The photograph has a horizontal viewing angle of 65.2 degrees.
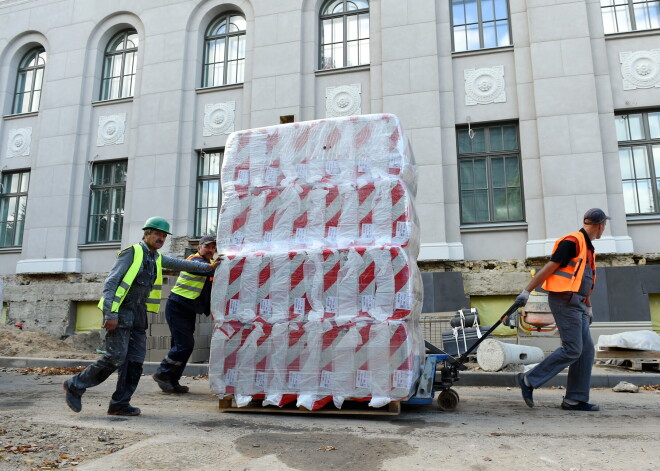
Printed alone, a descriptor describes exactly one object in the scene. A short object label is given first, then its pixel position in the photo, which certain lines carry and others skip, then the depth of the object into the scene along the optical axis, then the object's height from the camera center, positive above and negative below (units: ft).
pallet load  15.06 +1.71
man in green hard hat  15.16 +0.35
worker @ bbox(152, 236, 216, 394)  20.34 +0.30
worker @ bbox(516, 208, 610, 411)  16.28 +0.37
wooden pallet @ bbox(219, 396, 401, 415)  14.74 -2.39
